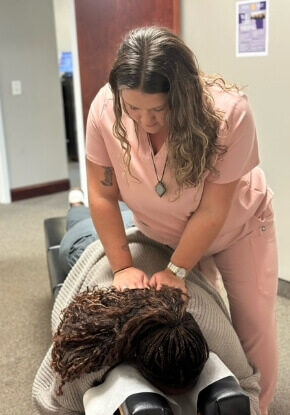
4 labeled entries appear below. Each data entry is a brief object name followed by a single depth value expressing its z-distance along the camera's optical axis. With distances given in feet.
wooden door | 9.04
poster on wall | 7.07
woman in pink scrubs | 3.33
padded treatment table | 2.75
